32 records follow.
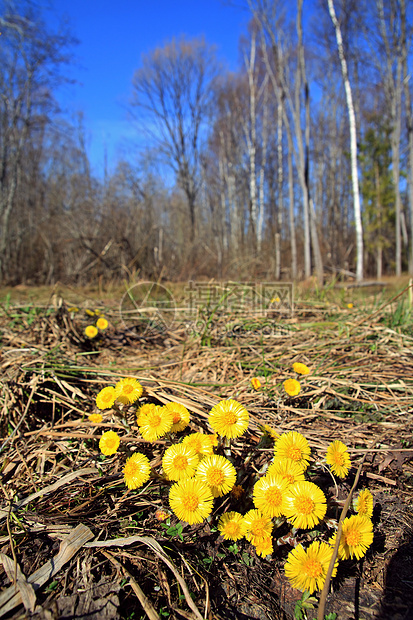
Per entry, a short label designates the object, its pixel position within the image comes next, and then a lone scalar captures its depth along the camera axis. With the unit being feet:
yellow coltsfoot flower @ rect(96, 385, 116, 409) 1.26
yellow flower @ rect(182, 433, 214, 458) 1.09
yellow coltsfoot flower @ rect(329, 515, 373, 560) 0.95
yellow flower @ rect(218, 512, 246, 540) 1.00
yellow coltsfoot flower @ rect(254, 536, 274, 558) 0.98
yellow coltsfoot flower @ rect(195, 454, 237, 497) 1.02
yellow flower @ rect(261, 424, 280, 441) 1.17
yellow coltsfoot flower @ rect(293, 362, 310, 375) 1.59
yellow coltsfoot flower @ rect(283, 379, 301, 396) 1.47
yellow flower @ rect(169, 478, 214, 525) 0.98
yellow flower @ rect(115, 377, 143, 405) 1.26
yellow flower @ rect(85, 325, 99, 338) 2.21
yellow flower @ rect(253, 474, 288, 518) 0.99
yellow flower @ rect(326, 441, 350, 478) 1.07
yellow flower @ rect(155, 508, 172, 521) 1.07
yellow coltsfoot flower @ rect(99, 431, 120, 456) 1.19
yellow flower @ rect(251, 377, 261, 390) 1.47
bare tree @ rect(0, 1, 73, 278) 22.80
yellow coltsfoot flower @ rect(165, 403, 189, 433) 1.17
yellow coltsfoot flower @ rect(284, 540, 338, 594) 0.91
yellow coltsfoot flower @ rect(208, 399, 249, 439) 1.10
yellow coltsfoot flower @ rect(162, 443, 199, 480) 1.05
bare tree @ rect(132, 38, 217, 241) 37.27
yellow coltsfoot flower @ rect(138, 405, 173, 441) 1.13
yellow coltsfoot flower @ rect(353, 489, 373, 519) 1.02
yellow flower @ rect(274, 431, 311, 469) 1.04
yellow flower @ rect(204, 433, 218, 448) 1.11
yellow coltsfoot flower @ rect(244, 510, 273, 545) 0.99
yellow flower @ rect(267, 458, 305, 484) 1.02
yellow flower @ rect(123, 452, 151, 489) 1.08
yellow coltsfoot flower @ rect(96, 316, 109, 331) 2.28
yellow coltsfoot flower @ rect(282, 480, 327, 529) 0.97
